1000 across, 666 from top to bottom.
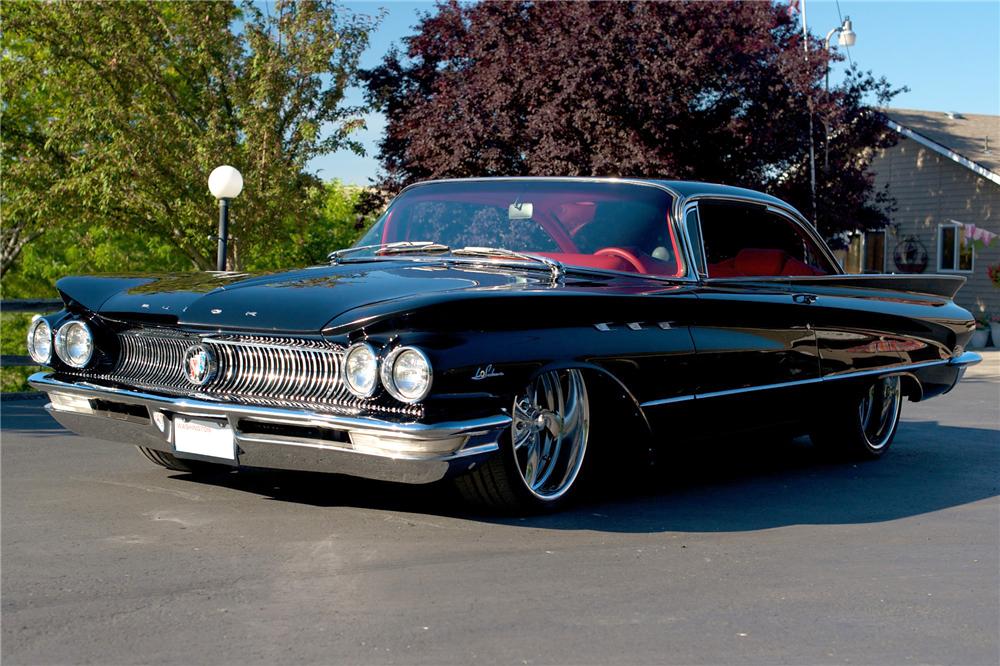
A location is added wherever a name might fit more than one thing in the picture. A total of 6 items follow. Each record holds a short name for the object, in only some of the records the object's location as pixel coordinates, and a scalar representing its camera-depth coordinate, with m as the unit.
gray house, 26.75
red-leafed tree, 21.22
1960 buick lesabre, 4.85
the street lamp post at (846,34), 24.73
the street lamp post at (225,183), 14.62
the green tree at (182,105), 20.53
